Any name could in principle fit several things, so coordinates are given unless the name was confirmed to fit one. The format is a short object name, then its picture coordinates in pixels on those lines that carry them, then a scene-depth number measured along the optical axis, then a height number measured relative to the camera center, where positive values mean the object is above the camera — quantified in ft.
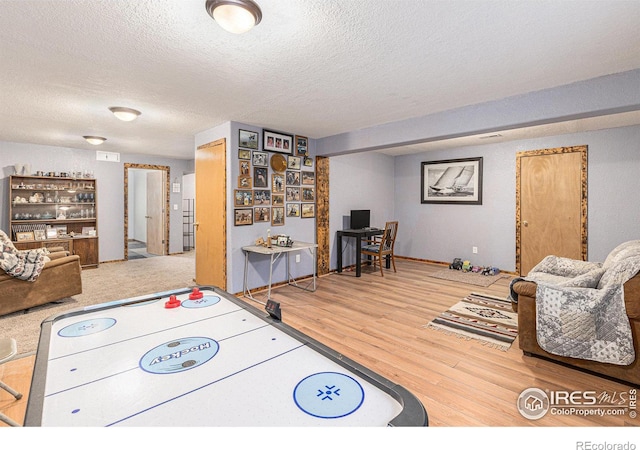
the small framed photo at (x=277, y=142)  14.53 +3.75
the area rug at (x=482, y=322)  9.70 -3.55
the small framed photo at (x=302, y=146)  15.97 +3.83
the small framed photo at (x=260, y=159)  14.15 +2.82
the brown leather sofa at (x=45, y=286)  11.14 -2.49
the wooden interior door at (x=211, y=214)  13.73 +0.27
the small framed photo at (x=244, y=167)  13.69 +2.34
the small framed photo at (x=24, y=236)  17.22 -0.85
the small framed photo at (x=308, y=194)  16.53 +1.37
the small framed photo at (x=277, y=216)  15.14 +0.20
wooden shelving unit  17.71 +0.40
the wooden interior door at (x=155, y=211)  24.40 +0.72
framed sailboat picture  19.31 +2.48
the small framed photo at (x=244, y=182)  13.70 +1.70
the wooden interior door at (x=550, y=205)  15.70 +0.76
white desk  13.10 -1.28
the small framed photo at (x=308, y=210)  16.62 +0.54
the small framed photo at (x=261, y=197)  14.37 +1.06
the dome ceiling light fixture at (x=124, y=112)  11.34 +3.95
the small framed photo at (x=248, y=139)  13.61 +3.58
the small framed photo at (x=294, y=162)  15.65 +2.94
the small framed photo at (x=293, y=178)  15.74 +2.14
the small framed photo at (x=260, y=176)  14.29 +2.02
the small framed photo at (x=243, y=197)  13.57 +1.01
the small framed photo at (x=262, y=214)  14.40 +0.29
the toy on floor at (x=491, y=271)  17.94 -2.96
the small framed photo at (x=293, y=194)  15.80 +1.35
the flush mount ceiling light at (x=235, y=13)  5.37 +3.62
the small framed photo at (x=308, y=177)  16.46 +2.27
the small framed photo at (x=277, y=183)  15.07 +1.81
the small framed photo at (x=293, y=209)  15.88 +0.54
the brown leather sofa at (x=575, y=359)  6.97 -2.84
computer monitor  19.04 +0.05
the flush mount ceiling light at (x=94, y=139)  16.20 +4.21
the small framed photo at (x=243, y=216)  13.56 +0.18
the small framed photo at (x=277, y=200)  15.12 +0.98
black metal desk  17.49 -0.91
